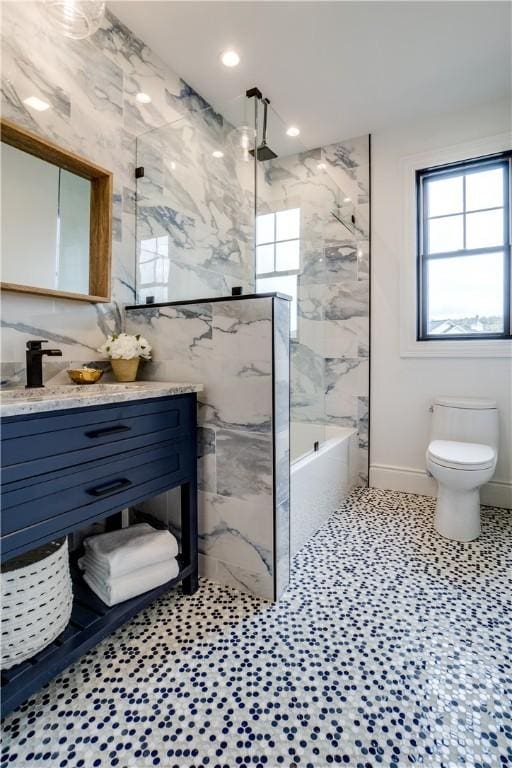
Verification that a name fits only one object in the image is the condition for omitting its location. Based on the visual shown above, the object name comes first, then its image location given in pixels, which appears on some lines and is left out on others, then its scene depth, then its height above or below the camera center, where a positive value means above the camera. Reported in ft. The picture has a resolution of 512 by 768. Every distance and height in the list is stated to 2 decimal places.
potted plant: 5.90 +0.49
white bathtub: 6.54 -1.81
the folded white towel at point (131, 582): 4.52 -2.48
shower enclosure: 6.94 +2.99
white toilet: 6.81 -1.39
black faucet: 4.90 +0.31
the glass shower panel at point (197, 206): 6.90 +3.60
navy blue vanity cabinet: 3.31 -1.01
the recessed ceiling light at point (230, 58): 7.20 +6.31
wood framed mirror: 4.89 +2.36
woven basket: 3.62 -2.22
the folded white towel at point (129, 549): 4.65 -2.14
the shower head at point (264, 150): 6.96 +4.48
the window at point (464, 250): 8.71 +3.26
